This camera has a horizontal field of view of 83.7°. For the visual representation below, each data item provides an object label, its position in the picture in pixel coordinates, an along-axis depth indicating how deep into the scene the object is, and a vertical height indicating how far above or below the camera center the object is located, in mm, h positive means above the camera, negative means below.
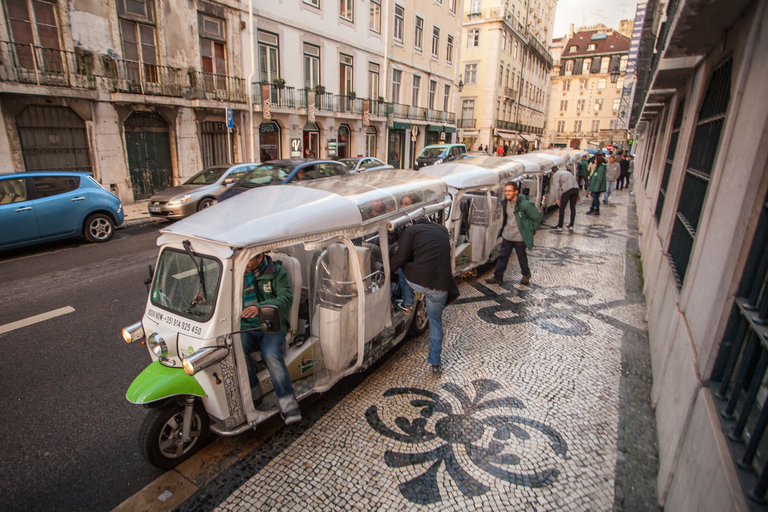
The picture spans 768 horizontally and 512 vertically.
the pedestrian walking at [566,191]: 12234 -1468
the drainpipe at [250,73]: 18656 +2174
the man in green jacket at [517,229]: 7301 -1558
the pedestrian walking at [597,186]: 14477 -1549
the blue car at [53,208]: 8406 -1876
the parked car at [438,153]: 23219 -1168
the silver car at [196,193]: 11977 -1973
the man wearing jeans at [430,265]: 4453 -1346
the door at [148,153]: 15945 -1226
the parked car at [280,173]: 12076 -1328
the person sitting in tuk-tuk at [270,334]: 3561 -1654
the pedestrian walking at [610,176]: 18277 -1559
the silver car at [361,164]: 16562 -1348
